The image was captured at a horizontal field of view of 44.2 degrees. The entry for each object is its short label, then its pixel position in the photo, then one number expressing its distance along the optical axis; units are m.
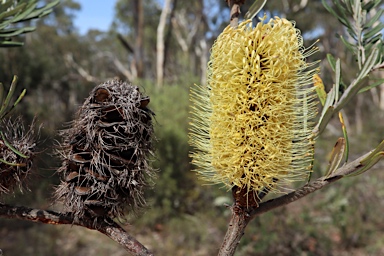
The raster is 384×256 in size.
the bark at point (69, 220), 0.22
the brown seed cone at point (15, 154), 0.22
